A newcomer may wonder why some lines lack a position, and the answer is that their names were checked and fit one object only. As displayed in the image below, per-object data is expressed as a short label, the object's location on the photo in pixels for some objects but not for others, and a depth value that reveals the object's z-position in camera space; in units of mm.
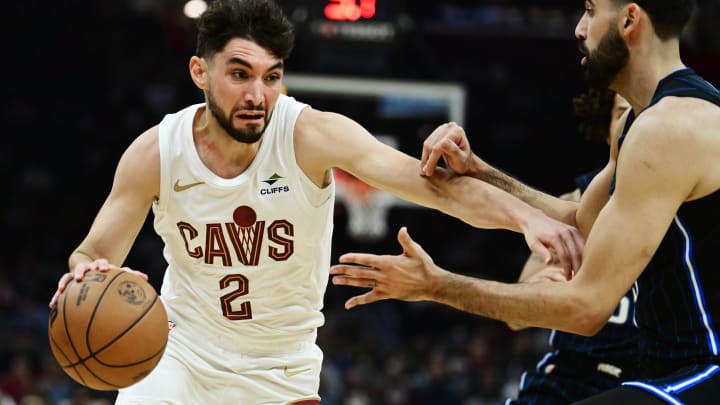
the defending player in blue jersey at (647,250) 6848
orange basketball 7652
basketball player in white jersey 8781
